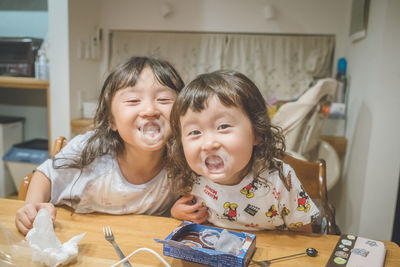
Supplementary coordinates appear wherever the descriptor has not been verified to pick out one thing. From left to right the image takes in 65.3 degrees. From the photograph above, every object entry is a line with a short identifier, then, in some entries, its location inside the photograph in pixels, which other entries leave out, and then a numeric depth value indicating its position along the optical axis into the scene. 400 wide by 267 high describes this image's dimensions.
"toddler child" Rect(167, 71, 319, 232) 0.82
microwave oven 2.88
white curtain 2.99
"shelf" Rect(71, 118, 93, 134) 2.71
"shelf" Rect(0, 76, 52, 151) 2.75
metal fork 0.77
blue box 0.70
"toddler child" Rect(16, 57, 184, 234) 1.00
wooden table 0.77
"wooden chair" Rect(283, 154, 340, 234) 1.19
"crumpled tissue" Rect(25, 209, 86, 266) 0.73
